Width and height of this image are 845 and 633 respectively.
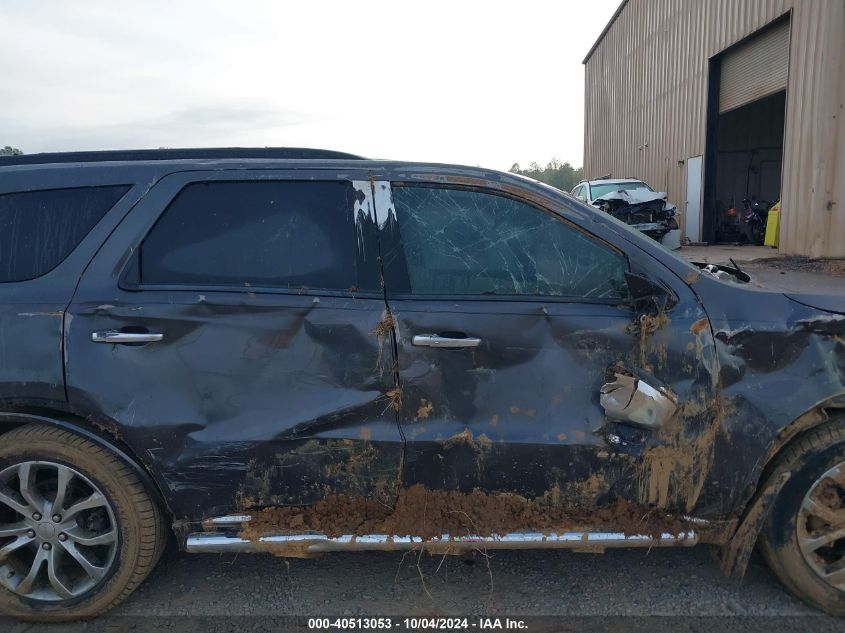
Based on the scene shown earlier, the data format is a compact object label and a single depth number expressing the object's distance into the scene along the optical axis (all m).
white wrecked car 13.32
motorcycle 14.56
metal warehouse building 9.18
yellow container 12.20
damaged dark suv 2.43
